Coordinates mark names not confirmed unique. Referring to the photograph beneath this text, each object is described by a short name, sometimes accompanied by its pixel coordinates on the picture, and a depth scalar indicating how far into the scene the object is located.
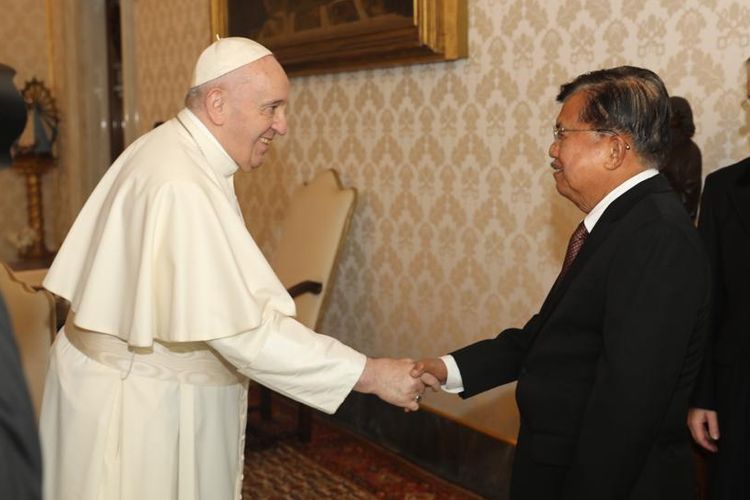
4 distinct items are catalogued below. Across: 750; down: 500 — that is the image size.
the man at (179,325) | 2.28
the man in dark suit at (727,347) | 2.67
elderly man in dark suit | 1.94
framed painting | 4.23
